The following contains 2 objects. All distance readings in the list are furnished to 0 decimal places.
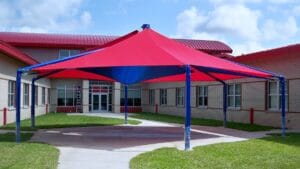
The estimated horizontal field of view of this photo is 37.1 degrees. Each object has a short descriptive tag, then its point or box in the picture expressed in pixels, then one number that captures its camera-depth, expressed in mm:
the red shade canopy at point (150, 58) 14289
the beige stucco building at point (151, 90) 21906
